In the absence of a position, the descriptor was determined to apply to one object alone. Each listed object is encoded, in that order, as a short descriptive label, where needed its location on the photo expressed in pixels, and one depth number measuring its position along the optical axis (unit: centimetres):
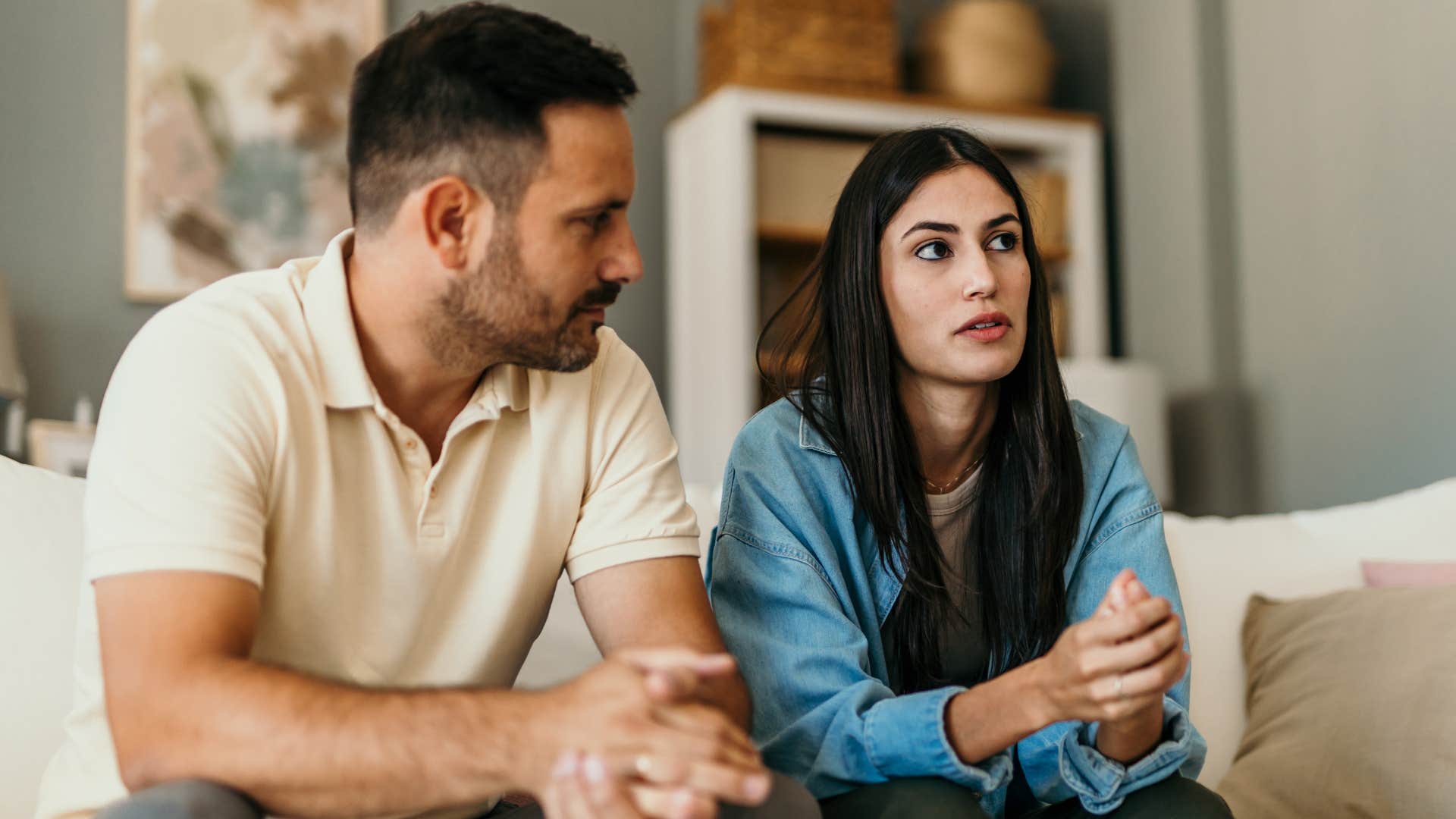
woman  124
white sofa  141
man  96
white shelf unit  331
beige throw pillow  153
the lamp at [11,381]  275
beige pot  358
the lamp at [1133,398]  318
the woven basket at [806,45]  336
